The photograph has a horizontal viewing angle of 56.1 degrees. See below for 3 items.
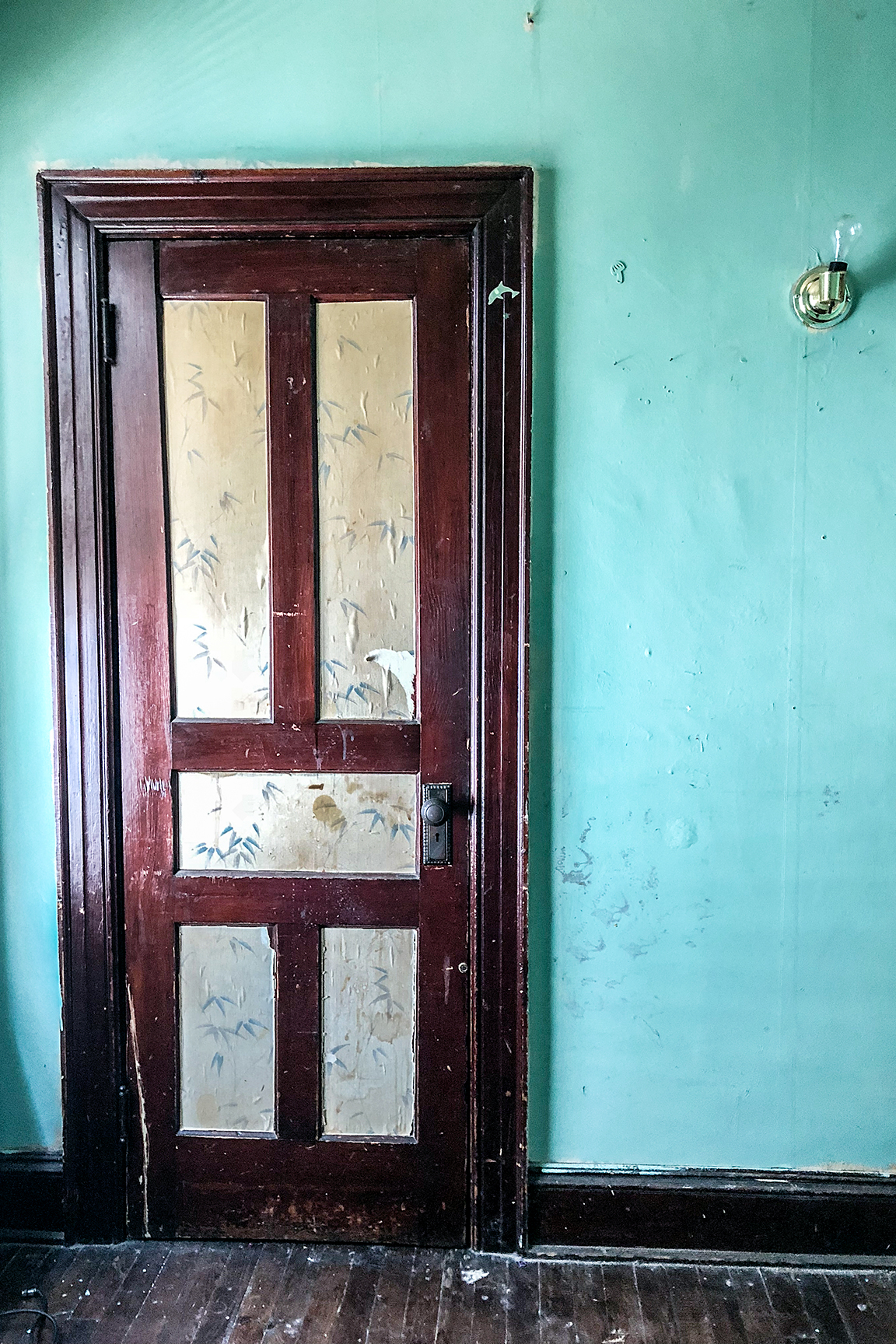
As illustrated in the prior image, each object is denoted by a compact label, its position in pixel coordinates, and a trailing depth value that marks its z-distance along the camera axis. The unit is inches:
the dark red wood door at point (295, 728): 70.8
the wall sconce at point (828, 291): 66.1
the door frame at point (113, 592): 68.6
